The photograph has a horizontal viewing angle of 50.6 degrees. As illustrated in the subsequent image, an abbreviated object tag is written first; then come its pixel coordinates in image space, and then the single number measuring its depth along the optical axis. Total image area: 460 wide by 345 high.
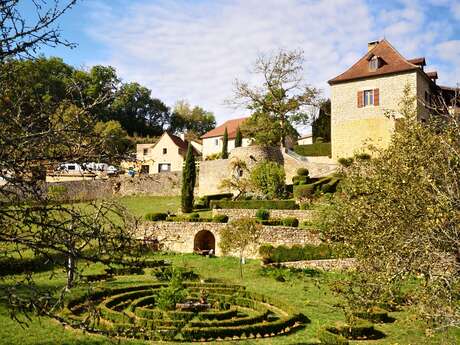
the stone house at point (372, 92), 39.41
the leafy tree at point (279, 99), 48.88
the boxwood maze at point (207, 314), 14.67
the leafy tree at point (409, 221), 9.61
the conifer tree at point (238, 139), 54.92
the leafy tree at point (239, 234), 26.33
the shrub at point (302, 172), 40.62
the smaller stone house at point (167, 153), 59.75
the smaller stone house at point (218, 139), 62.66
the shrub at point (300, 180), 37.92
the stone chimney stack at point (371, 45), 44.94
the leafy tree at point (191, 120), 93.00
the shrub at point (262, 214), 32.12
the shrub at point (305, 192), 35.15
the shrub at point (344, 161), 38.78
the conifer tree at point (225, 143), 53.60
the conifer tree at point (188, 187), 38.66
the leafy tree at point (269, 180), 37.12
